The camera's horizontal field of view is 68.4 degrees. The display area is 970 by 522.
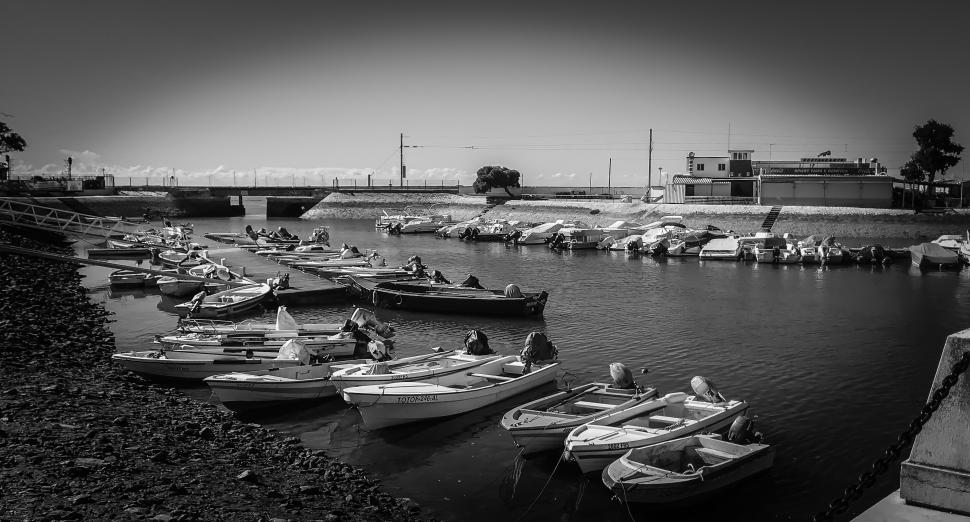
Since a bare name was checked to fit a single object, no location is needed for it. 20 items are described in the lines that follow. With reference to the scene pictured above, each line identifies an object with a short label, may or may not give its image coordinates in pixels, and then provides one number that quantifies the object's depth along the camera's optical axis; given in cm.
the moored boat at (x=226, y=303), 3647
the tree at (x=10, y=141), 10625
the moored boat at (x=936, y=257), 5684
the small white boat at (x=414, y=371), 2067
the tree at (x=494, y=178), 14688
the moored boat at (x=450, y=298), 3644
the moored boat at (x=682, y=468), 1416
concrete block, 619
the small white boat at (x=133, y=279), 4547
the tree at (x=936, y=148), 9250
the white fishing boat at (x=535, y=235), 8225
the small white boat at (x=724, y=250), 6494
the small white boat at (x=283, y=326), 2722
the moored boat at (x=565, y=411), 1697
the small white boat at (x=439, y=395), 1908
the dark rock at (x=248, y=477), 1459
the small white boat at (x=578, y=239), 7721
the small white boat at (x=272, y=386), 2053
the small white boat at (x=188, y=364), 2309
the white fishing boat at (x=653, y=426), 1559
